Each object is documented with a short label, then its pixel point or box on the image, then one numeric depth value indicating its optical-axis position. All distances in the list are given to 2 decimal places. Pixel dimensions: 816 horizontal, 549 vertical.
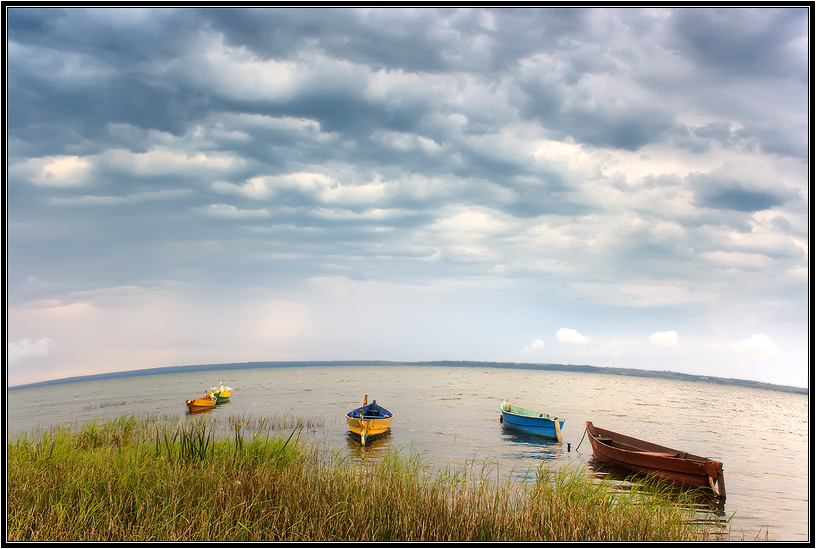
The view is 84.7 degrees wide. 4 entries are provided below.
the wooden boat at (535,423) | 29.05
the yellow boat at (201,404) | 40.38
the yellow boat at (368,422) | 26.14
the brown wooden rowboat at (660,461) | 16.42
